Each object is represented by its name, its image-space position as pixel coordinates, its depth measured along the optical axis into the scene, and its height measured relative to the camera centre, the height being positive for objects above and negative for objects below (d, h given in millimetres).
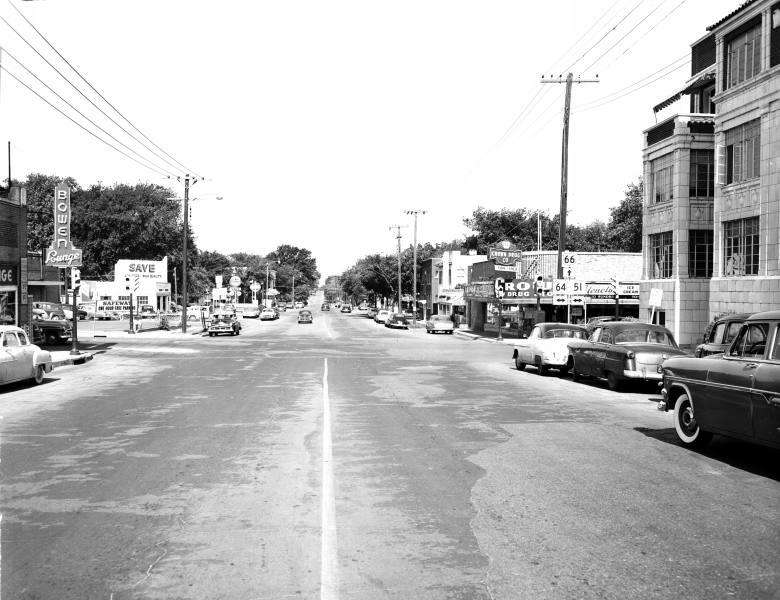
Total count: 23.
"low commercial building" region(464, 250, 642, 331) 43531 +348
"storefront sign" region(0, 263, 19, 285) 27334 +674
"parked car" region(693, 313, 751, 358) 14100 -838
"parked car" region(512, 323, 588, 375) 21750 -1612
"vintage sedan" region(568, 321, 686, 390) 16734 -1370
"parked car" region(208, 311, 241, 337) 48938 -2143
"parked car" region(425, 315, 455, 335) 55750 -2567
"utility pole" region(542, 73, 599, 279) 32500 +6383
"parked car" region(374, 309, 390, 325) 76188 -2365
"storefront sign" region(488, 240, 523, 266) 47125 +2619
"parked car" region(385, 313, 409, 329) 65188 -2490
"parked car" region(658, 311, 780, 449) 8078 -1156
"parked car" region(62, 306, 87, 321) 72288 -2079
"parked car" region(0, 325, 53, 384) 16984 -1645
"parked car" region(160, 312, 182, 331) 53531 -2586
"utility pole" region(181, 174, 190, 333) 48625 +5067
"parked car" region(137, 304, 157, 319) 77938 -2103
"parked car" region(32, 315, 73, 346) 36250 -1941
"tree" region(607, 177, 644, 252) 62562 +6751
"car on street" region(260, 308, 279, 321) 85562 -2602
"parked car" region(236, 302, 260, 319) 95500 -2403
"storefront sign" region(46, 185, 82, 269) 28609 +1953
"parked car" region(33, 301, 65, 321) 39938 -1128
